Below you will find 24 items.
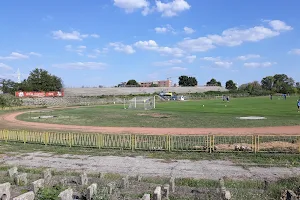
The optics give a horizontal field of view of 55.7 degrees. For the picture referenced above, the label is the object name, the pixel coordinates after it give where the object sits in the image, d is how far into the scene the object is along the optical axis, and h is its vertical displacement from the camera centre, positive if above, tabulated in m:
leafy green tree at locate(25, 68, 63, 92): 93.62 +3.65
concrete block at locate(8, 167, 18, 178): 10.77 -3.05
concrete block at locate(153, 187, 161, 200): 7.67 -2.80
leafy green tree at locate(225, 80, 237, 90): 187.12 +4.09
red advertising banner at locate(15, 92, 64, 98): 73.56 -0.48
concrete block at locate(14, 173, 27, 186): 9.80 -3.02
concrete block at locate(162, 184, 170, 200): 8.32 -2.98
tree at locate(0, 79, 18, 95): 102.29 +2.53
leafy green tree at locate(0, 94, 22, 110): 58.56 -1.87
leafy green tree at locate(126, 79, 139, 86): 190.12 +6.50
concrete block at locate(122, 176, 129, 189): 9.41 -3.03
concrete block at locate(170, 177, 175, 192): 9.12 -3.02
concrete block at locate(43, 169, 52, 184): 10.19 -3.07
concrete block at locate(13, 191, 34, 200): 7.31 -2.74
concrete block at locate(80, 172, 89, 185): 9.79 -3.03
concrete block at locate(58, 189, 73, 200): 7.44 -2.75
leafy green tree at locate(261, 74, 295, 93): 174.52 +6.10
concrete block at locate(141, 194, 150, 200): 7.37 -2.76
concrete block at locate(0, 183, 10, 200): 8.08 -2.88
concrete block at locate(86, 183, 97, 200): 7.93 -2.84
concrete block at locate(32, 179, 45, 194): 8.75 -2.93
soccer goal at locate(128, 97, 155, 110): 57.38 -2.74
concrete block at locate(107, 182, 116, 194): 8.61 -2.96
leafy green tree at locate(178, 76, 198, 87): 185.00 +6.73
